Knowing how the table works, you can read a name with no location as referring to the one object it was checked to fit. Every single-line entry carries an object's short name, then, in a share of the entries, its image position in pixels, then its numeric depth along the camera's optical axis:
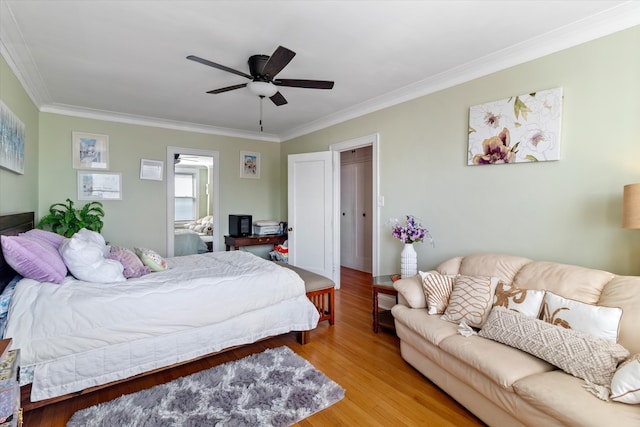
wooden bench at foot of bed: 2.98
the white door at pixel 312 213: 4.49
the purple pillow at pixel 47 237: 2.33
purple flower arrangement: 3.08
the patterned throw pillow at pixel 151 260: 2.70
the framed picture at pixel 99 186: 4.12
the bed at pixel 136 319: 1.73
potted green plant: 3.69
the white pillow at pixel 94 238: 2.41
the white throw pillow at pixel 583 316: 1.62
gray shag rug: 1.81
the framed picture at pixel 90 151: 4.07
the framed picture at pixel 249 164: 5.50
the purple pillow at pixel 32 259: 1.91
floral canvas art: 2.35
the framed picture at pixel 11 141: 2.31
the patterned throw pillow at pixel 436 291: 2.36
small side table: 2.98
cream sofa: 1.34
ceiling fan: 2.40
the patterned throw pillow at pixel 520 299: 1.92
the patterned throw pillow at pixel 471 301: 2.14
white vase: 3.10
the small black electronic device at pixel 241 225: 5.12
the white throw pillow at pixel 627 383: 1.29
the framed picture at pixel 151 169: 4.53
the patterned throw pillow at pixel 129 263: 2.43
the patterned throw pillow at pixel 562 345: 1.47
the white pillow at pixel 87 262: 2.14
